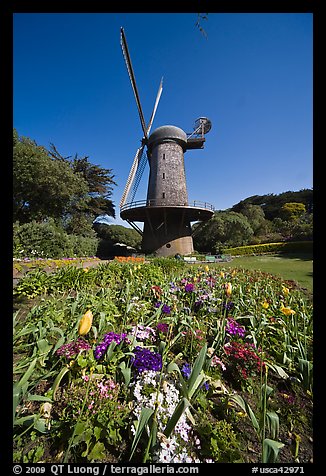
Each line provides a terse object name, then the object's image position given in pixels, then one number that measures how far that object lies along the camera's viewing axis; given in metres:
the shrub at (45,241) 10.77
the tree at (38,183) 13.54
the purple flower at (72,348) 1.53
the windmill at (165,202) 15.84
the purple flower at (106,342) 1.64
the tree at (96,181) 25.56
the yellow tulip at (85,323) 1.13
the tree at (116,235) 29.38
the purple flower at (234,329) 2.29
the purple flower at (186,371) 1.59
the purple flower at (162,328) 2.24
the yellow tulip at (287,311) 1.92
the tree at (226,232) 24.45
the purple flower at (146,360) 1.53
